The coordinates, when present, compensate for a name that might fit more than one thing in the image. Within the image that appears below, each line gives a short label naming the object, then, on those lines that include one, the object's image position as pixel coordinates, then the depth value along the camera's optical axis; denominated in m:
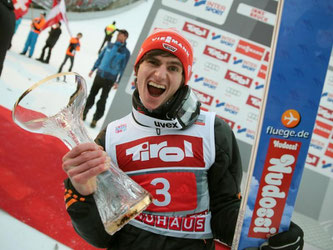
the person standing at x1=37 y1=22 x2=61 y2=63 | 7.68
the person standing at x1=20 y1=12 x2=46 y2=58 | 7.59
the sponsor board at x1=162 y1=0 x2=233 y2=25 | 4.42
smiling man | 1.03
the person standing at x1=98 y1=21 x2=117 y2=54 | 9.89
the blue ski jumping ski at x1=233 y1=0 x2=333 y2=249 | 0.77
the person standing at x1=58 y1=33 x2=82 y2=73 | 7.37
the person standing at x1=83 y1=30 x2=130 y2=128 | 4.73
